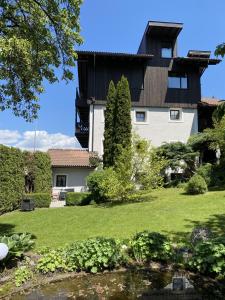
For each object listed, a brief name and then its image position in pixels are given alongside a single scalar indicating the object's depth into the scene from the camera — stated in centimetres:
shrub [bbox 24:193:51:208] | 1413
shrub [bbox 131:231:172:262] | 456
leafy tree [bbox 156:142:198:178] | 1642
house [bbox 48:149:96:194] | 1846
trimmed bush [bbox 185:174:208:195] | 1227
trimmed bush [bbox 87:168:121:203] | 1222
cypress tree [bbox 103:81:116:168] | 1586
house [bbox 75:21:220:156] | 1937
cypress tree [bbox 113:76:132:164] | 1566
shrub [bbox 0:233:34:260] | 456
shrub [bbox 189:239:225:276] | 396
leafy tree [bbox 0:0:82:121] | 677
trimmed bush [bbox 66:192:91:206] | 1417
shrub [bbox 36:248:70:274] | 428
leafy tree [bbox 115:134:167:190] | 1268
